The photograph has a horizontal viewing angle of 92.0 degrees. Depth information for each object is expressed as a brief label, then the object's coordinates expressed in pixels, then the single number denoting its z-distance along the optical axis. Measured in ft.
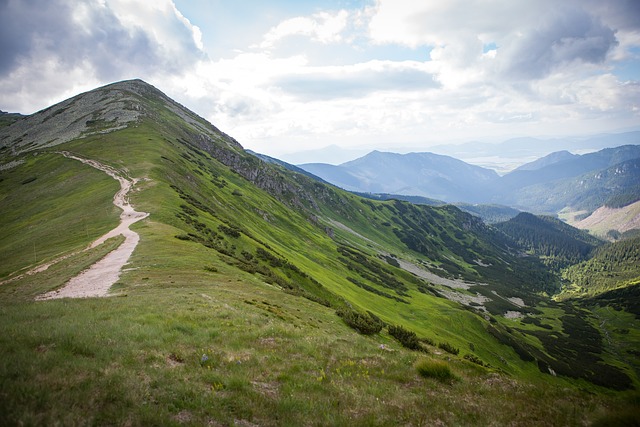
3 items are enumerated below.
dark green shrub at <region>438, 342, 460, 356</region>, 100.27
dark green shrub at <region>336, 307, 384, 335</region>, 94.02
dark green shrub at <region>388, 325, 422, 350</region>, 88.70
